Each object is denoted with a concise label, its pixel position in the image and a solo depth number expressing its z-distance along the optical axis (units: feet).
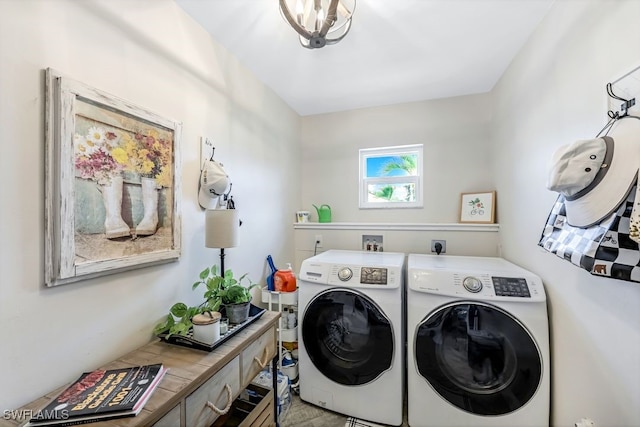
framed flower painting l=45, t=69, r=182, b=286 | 2.66
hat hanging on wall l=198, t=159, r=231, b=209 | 4.58
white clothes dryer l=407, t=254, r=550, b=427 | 4.29
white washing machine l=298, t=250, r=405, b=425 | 5.07
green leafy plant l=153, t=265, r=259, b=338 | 3.62
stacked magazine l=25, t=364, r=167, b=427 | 2.20
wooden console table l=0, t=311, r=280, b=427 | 2.44
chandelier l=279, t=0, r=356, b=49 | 2.98
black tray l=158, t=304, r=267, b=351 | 3.40
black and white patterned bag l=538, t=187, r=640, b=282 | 2.37
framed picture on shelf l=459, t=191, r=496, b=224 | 6.97
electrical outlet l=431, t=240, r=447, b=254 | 7.25
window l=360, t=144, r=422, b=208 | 8.16
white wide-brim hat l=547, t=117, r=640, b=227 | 2.42
